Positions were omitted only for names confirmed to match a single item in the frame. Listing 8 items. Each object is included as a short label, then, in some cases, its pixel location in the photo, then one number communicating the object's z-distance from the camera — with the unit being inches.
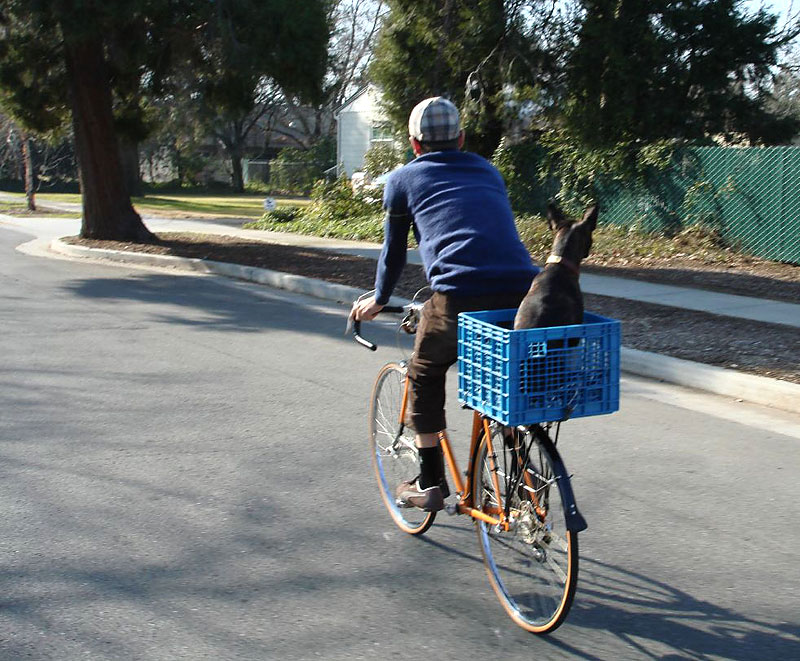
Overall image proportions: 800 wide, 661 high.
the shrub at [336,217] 827.4
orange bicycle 139.6
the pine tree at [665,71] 727.7
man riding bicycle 160.6
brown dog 145.3
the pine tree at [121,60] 630.5
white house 1707.7
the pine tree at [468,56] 773.9
